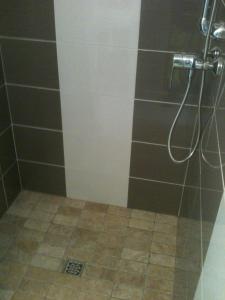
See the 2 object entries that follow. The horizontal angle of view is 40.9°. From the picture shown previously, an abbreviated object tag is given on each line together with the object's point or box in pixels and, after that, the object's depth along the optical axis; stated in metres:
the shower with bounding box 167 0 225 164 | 1.12
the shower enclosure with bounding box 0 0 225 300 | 1.25
